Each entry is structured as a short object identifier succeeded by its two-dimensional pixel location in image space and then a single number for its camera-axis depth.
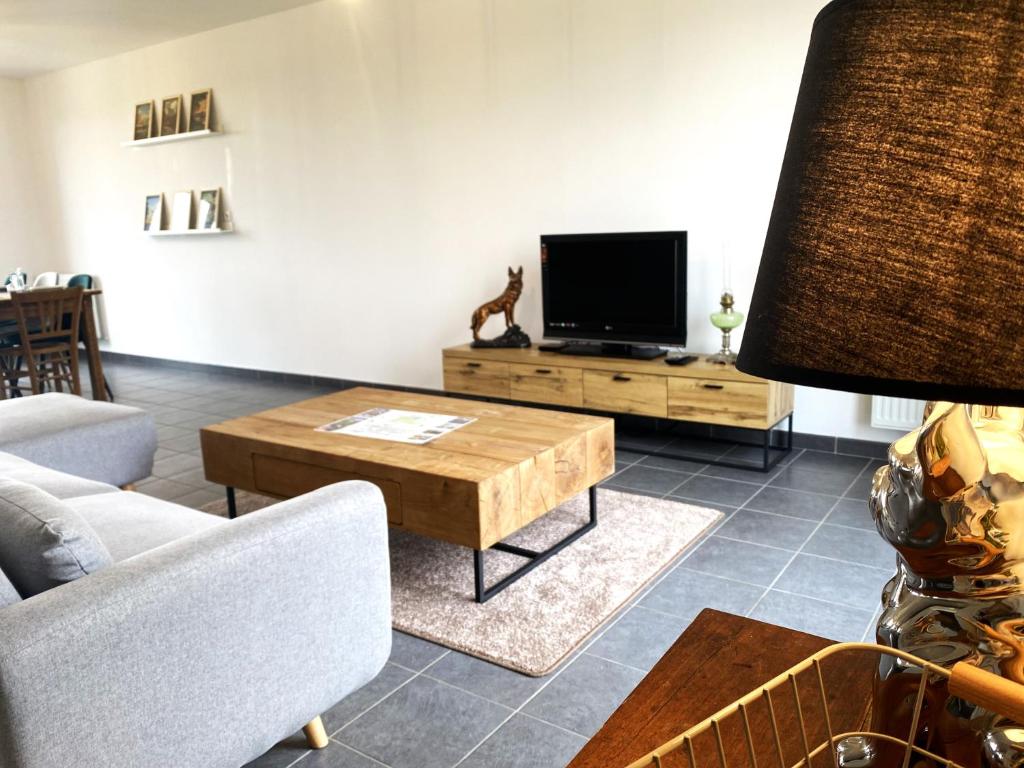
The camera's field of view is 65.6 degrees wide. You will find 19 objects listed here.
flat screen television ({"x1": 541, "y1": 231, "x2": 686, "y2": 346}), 4.14
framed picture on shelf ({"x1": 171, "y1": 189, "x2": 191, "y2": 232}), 6.76
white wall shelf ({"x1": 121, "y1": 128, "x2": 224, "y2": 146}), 6.40
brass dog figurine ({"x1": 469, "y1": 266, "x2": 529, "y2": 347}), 4.71
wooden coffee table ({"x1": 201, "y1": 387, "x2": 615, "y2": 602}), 2.44
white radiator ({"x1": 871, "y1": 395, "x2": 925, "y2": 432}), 3.82
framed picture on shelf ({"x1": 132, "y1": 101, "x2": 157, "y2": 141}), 6.77
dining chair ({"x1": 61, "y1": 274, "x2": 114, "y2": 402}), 6.11
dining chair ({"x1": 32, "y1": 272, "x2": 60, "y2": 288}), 6.54
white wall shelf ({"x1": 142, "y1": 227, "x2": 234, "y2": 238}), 6.56
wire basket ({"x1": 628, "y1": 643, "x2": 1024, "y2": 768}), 0.55
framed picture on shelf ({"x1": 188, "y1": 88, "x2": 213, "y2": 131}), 6.33
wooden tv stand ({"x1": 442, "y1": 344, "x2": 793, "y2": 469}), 3.77
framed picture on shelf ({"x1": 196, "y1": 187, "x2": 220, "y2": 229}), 6.52
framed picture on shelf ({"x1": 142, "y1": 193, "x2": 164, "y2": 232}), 6.97
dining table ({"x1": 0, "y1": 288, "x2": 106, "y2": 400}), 5.55
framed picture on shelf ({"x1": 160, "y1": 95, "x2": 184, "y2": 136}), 6.57
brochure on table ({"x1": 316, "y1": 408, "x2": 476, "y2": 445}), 2.90
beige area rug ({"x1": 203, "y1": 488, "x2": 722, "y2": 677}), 2.34
